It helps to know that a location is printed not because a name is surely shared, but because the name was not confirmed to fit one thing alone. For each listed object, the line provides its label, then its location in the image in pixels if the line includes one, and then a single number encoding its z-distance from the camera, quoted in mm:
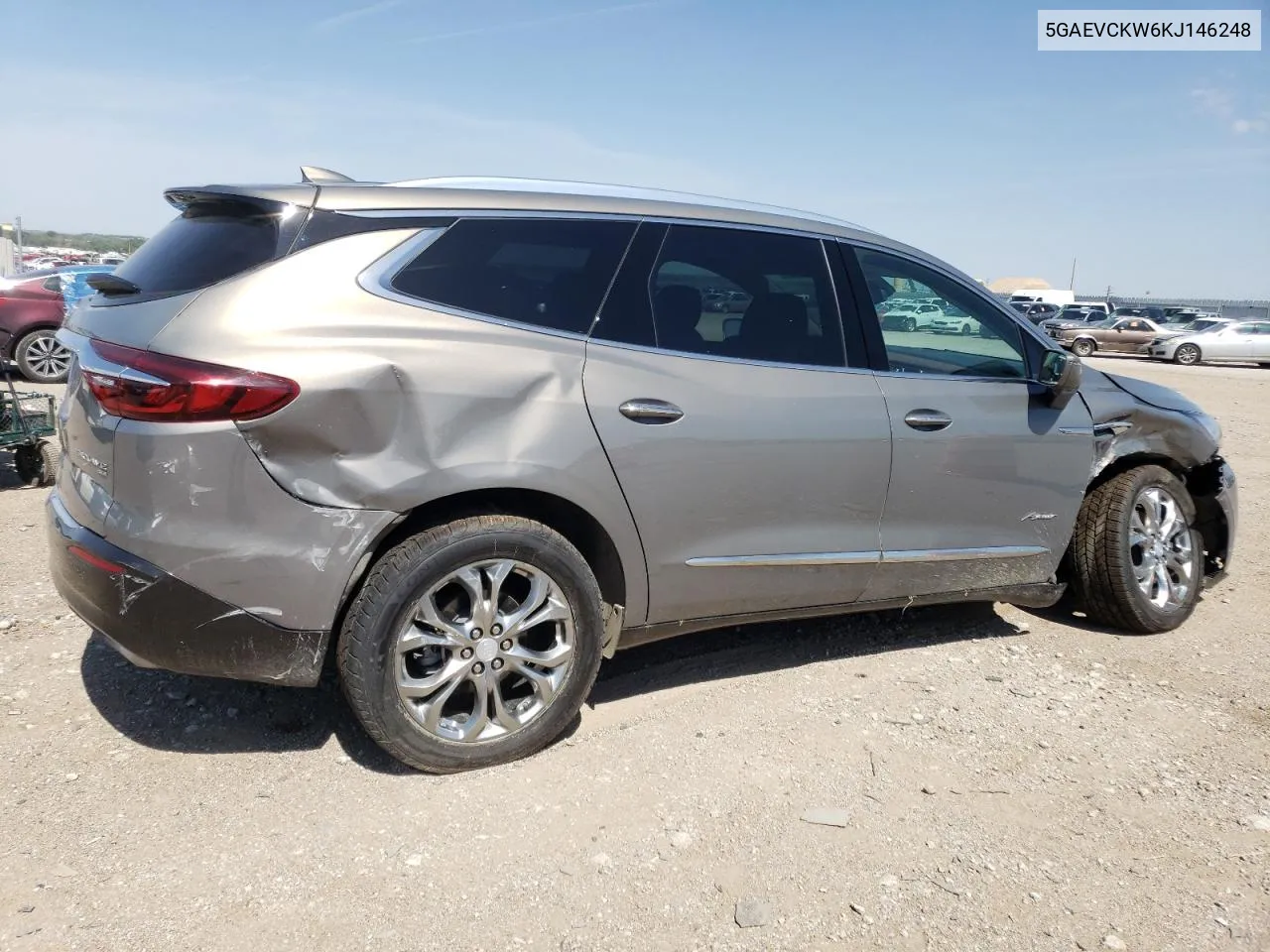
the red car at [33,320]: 12305
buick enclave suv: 2818
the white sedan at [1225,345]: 29016
